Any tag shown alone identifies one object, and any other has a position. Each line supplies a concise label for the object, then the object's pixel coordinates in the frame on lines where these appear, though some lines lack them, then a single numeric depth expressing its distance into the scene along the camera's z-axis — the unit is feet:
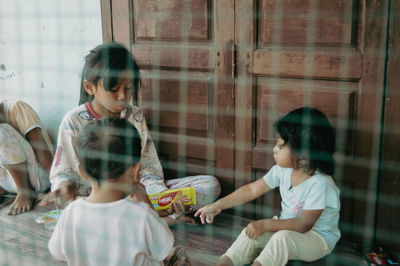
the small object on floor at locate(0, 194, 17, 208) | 7.90
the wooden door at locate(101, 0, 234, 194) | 6.73
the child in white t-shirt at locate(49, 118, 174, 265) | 3.92
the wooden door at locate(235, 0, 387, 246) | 5.69
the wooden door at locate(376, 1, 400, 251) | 5.49
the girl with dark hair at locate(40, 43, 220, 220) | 6.20
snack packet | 6.82
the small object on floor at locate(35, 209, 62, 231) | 7.04
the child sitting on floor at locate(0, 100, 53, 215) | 7.75
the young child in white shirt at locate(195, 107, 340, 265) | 5.40
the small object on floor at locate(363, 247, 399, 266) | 5.77
